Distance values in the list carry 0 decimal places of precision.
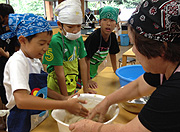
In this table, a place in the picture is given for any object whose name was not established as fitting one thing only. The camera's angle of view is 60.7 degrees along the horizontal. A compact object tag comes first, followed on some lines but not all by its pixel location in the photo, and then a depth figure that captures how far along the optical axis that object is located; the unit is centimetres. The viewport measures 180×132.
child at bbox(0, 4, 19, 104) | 196
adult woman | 48
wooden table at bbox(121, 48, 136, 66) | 231
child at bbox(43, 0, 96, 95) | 127
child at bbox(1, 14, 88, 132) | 79
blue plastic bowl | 135
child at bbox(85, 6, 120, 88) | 170
